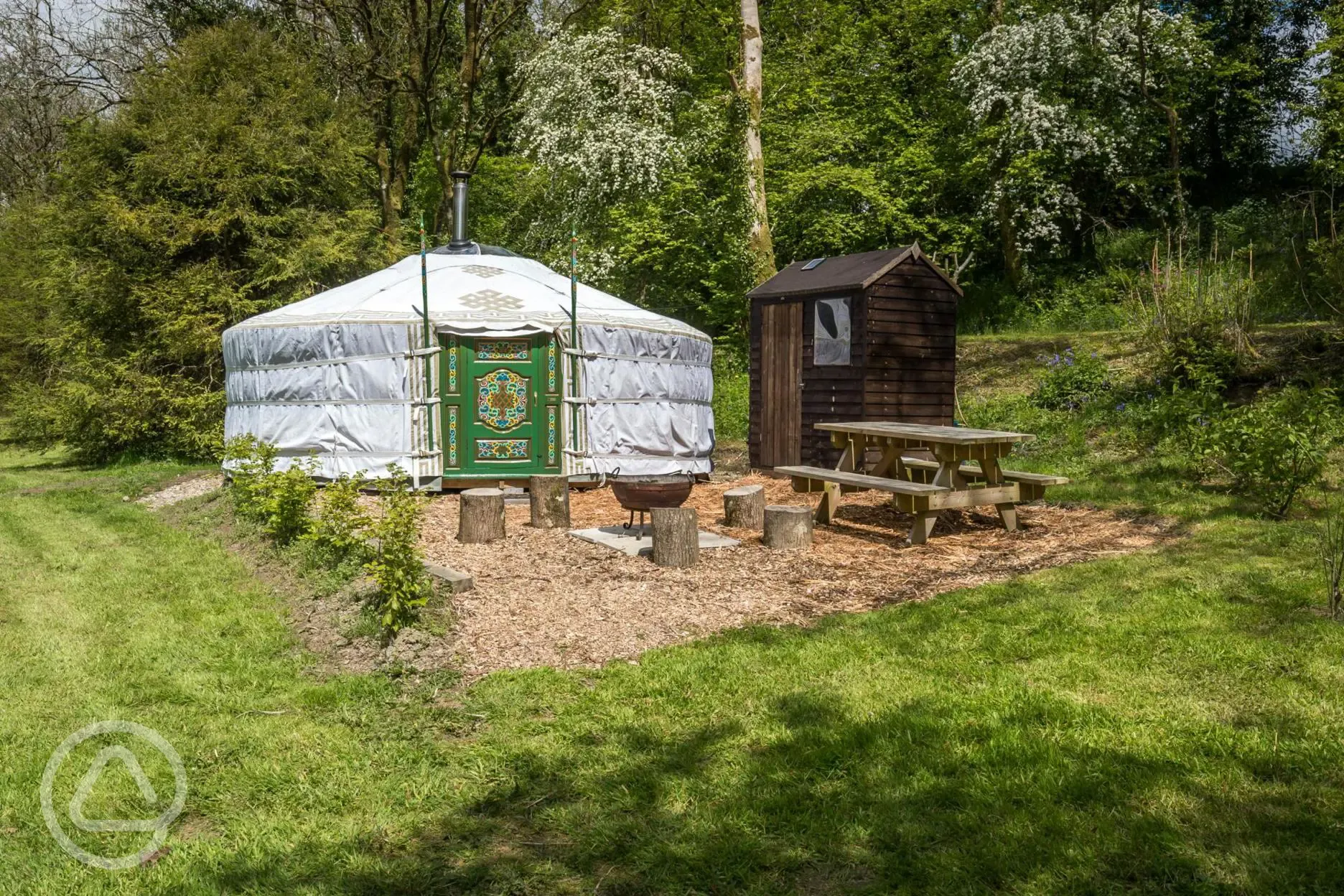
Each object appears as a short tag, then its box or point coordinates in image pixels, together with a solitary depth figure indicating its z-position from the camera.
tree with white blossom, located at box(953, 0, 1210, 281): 17.45
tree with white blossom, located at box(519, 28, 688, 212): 17.55
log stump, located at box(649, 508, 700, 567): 6.60
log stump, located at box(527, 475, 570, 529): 8.33
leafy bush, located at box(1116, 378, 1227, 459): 8.98
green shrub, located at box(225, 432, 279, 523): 8.23
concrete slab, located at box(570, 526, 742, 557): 7.18
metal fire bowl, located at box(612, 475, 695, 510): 7.16
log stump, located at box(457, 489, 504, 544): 7.59
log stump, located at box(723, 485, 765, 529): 8.20
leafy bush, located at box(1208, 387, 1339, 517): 7.29
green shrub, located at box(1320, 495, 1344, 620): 4.83
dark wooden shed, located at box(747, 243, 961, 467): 10.68
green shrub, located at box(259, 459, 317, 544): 7.10
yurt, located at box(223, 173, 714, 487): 10.83
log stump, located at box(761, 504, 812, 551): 7.21
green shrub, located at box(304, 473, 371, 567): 6.13
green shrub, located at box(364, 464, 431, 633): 4.99
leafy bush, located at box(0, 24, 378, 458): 15.45
